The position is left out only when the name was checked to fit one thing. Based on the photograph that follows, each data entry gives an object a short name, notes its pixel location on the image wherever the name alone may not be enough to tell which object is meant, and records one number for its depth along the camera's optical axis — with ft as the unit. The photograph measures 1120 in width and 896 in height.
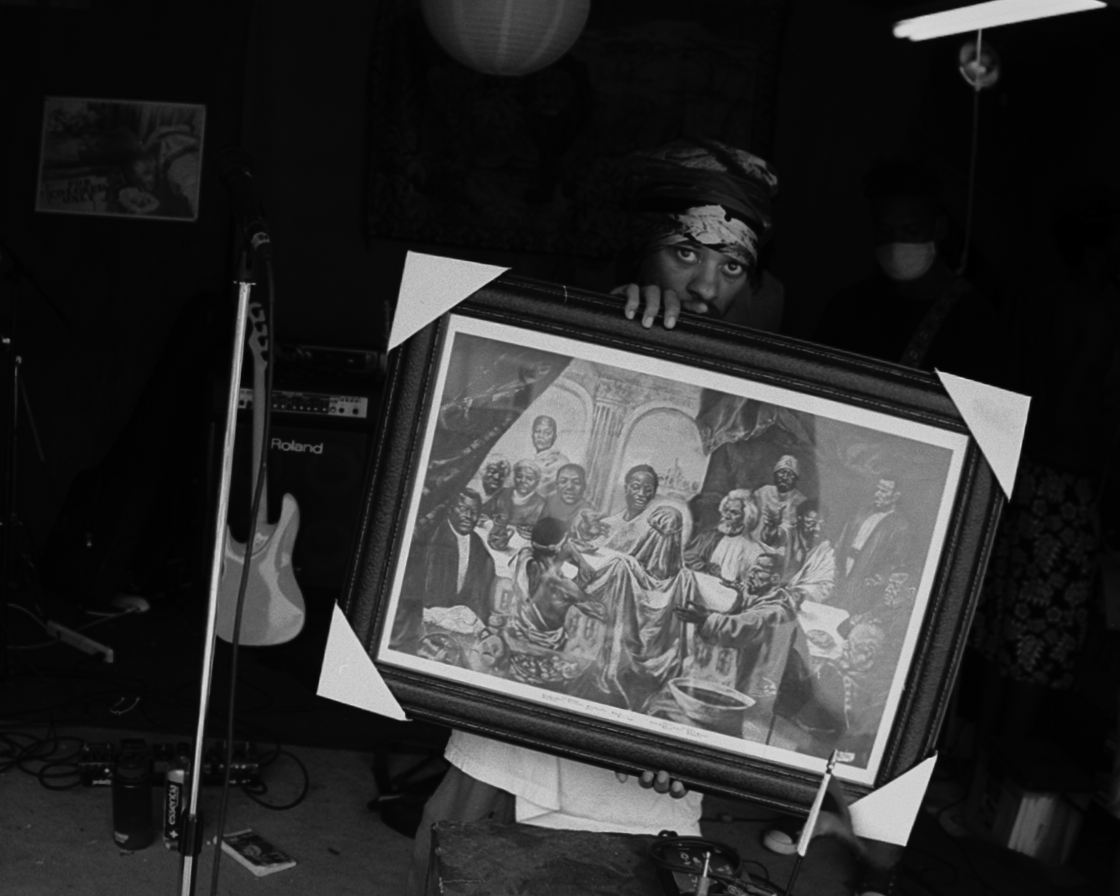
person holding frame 6.05
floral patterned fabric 12.11
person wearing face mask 10.22
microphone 5.23
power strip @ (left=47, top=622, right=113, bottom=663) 13.85
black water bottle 9.83
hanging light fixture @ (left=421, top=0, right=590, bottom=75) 10.59
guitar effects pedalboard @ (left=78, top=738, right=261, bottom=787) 10.56
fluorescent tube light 10.41
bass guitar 12.37
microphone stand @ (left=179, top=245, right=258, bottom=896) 5.21
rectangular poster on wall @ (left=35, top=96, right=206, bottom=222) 16.72
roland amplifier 16.58
